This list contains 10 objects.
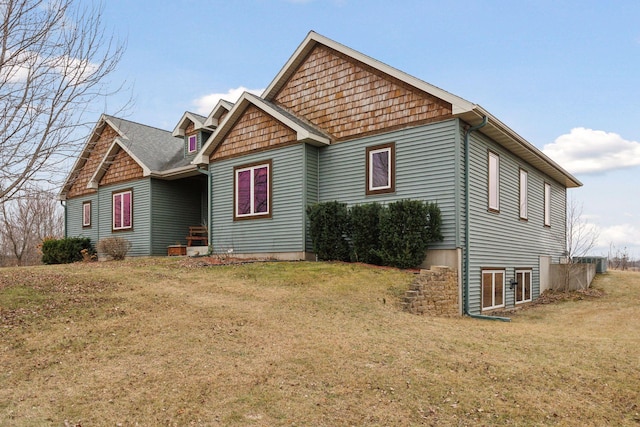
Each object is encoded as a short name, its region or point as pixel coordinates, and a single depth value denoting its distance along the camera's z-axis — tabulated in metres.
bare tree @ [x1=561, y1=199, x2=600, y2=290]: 19.19
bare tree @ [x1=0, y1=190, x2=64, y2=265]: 37.09
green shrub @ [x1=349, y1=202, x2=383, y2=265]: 13.41
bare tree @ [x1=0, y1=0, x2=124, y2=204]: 8.57
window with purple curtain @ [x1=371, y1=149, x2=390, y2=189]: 14.12
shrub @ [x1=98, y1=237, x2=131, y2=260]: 20.46
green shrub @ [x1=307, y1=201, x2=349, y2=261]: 14.14
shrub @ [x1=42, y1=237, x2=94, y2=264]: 24.36
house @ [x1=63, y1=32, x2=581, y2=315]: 13.02
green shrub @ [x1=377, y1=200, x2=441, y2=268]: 12.61
